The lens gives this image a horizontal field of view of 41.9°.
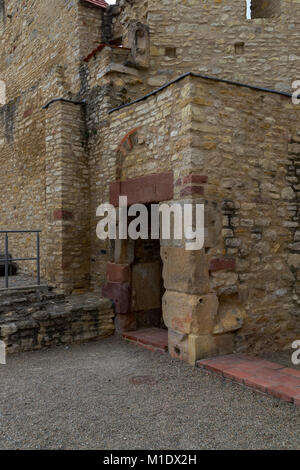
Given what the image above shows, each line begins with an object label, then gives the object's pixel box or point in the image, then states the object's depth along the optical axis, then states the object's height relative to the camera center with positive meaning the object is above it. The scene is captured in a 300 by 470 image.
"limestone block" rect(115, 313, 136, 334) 6.27 -1.39
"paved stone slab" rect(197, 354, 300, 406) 3.66 -1.45
